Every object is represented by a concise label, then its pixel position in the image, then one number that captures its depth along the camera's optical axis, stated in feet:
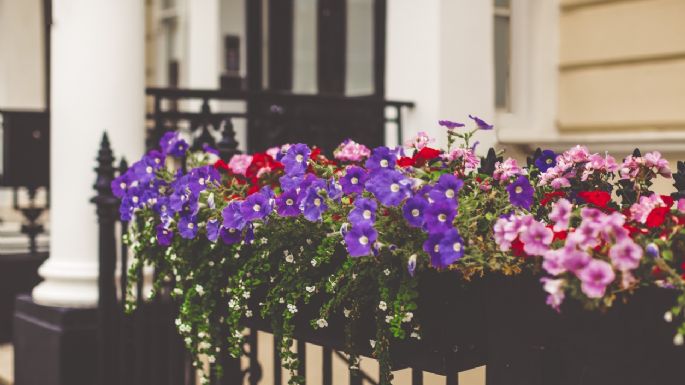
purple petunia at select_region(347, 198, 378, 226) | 6.19
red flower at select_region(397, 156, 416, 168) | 7.08
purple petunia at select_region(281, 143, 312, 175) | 7.45
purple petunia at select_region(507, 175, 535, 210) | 6.48
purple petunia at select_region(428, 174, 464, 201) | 6.04
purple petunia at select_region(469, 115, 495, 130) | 7.38
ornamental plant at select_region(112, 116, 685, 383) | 5.21
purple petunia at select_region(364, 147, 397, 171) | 6.75
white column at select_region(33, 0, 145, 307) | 13.92
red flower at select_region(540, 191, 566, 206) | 7.06
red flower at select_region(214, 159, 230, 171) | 10.52
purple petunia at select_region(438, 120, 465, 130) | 7.29
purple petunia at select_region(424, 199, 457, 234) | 5.86
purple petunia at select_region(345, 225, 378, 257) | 6.13
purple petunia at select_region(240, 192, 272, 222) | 7.39
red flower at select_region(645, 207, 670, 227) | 5.62
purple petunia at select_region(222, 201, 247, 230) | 7.59
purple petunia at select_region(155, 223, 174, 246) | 9.19
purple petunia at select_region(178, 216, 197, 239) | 8.54
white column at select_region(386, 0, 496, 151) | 16.74
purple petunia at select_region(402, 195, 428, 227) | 5.99
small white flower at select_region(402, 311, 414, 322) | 6.27
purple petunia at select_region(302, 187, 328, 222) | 6.93
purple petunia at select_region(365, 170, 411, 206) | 6.13
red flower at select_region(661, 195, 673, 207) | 6.25
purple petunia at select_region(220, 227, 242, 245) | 8.04
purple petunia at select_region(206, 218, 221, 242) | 7.98
